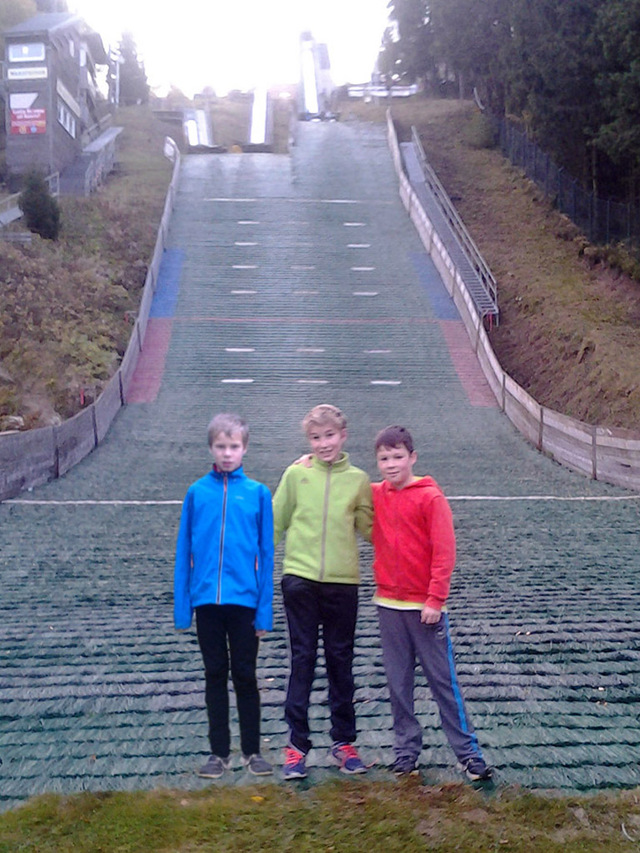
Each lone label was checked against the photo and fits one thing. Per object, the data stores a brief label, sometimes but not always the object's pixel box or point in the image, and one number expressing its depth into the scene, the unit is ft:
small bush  77.36
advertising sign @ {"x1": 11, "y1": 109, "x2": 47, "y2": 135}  111.24
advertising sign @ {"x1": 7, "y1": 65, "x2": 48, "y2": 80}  110.52
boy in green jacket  12.35
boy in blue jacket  12.03
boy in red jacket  11.96
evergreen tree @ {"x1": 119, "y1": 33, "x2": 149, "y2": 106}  207.92
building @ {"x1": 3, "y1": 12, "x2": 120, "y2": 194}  110.52
